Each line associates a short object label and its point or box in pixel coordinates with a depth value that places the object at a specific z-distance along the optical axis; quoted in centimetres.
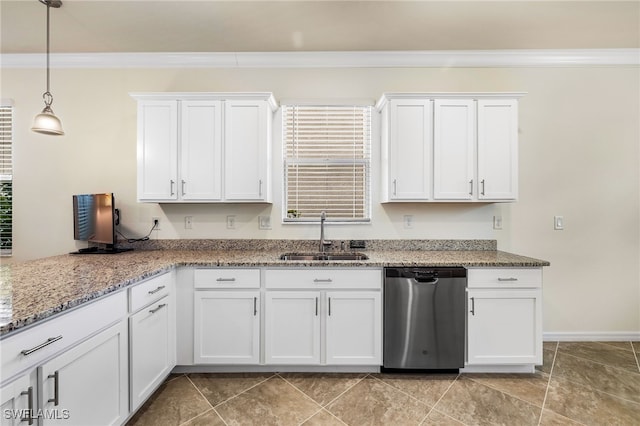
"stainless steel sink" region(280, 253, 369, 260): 256
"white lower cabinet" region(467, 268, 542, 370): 216
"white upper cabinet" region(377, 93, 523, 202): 245
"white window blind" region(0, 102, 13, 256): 278
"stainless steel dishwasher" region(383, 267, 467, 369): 212
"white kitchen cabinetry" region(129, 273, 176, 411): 168
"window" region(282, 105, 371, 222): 284
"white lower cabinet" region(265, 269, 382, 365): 215
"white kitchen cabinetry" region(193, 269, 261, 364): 215
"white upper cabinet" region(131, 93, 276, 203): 245
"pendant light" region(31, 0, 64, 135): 199
